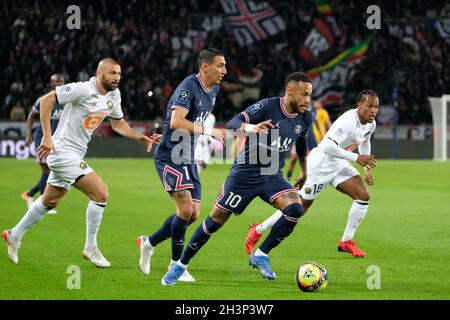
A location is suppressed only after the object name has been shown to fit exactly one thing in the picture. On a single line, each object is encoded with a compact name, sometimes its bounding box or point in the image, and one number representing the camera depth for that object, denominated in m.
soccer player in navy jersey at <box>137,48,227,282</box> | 17.27
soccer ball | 15.74
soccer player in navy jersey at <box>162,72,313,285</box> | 17.17
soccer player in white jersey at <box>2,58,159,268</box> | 18.61
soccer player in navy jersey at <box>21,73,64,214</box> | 27.33
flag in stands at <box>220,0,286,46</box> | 71.56
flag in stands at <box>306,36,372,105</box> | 69.69
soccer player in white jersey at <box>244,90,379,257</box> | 21.42
